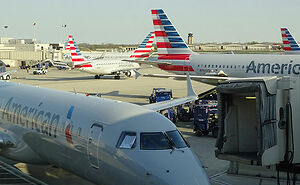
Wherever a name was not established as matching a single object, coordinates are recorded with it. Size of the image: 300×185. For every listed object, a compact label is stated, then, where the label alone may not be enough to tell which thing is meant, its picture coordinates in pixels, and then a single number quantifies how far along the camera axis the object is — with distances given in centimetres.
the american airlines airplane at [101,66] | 6394
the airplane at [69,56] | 9706
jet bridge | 1365
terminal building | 11725
